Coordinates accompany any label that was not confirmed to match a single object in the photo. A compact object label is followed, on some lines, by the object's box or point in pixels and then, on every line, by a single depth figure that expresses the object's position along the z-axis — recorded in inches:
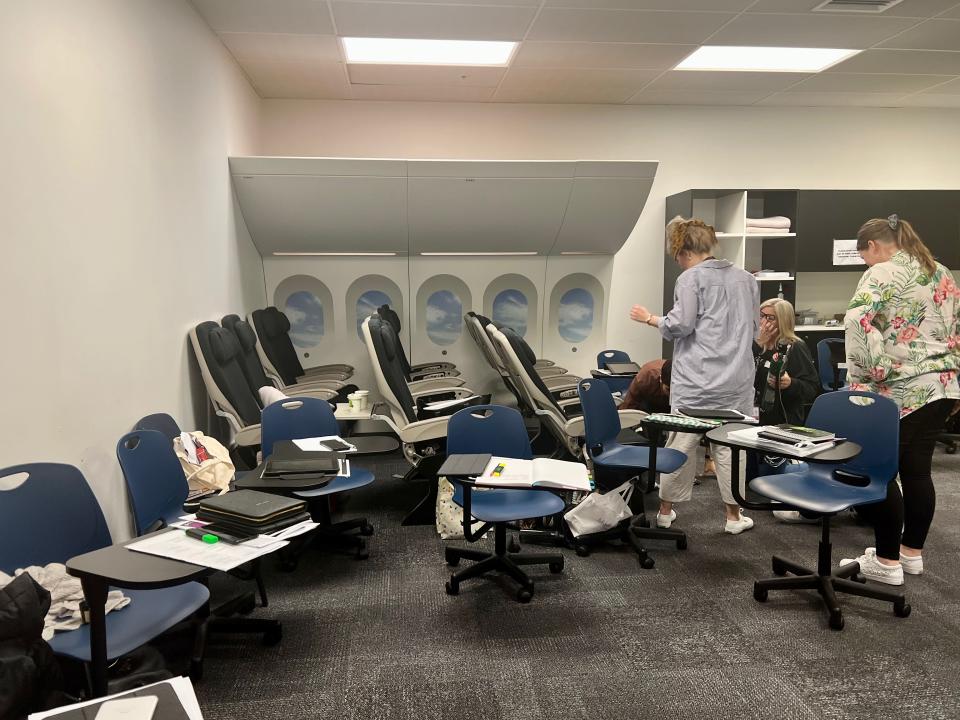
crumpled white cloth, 75.6
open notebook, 97.0
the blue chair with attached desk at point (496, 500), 113.7
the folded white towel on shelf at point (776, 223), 248.8
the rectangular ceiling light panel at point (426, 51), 192.9
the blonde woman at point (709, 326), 136.6
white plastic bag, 137.9
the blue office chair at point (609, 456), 135.8
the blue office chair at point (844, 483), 109.0
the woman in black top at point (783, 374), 162.1
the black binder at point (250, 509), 76.2
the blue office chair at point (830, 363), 230.1
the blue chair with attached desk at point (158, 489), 98.4
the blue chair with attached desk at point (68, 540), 74.8
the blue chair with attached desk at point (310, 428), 136.6
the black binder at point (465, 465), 103.0
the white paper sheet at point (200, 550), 69.7
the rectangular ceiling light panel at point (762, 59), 200.4
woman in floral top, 115.3
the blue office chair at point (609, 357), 233.8
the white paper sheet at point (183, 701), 49.4
